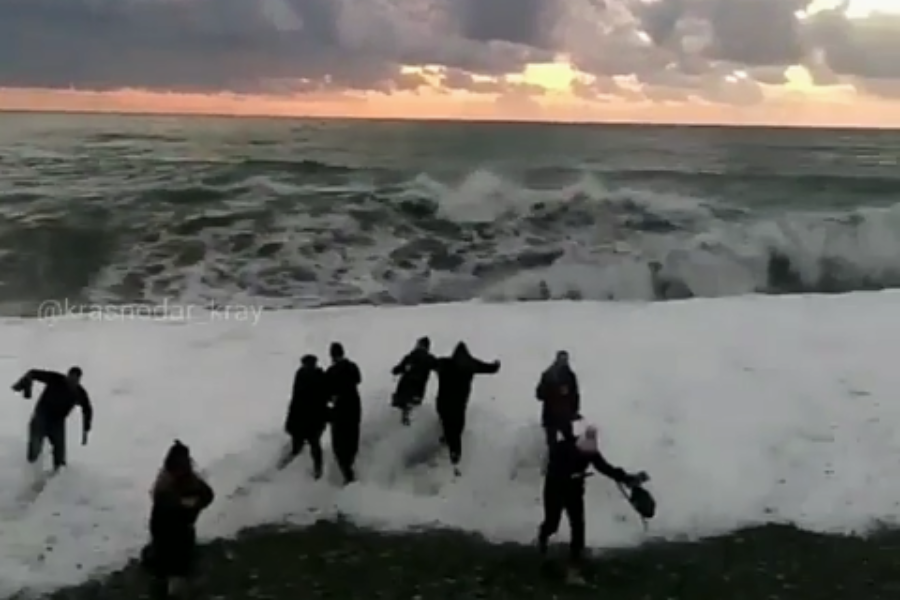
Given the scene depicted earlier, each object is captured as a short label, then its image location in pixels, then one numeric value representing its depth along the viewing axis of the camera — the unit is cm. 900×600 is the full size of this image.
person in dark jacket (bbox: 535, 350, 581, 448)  1184
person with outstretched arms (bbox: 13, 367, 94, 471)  1193
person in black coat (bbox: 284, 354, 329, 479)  1200
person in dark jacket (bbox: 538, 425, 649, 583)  1024
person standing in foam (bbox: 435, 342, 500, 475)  1261
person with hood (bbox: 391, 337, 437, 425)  1324
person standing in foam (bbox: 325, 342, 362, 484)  1203
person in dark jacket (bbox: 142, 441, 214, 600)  934
